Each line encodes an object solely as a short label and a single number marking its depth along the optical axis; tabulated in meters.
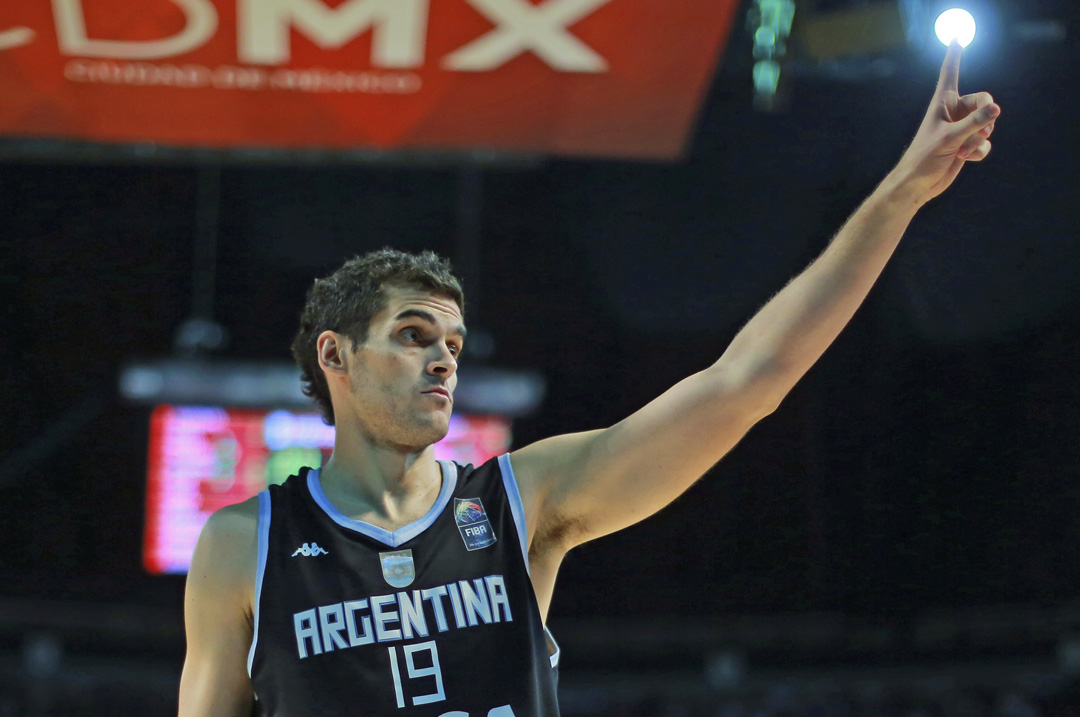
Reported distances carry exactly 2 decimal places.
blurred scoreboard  13.66
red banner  7.80
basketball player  4.12
